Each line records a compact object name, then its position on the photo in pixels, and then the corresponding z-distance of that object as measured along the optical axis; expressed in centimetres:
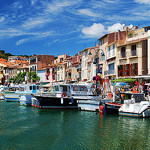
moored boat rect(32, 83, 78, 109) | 3603
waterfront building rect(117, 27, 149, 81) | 4191
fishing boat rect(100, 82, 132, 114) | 2908
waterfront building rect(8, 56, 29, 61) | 14488
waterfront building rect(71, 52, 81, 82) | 6944
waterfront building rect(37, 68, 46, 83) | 8666
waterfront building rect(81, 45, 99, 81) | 5974
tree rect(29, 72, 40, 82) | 8368
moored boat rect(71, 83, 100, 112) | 3212
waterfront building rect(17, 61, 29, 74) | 9643
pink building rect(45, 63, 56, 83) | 8249
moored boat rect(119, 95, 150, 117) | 2606
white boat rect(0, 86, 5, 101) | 6396
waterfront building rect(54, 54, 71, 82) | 7769
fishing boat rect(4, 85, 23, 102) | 5502
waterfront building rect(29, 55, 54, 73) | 8981
